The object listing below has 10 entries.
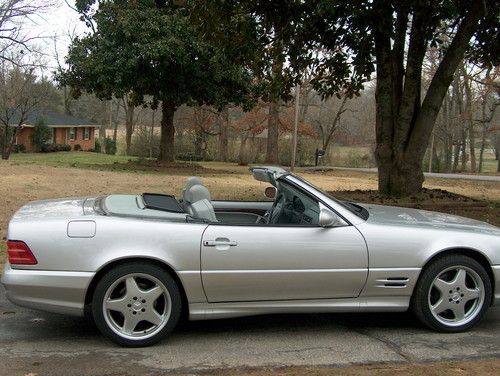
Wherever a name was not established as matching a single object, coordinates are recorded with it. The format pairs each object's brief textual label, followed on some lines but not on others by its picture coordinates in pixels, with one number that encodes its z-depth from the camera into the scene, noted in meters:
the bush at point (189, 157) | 44.19
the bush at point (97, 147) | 56.76
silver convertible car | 4.05
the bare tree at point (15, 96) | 41.06
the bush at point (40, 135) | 48.34
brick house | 48.84
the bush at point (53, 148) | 48.28
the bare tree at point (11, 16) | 26.08
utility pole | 28.05
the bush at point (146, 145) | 49.72
